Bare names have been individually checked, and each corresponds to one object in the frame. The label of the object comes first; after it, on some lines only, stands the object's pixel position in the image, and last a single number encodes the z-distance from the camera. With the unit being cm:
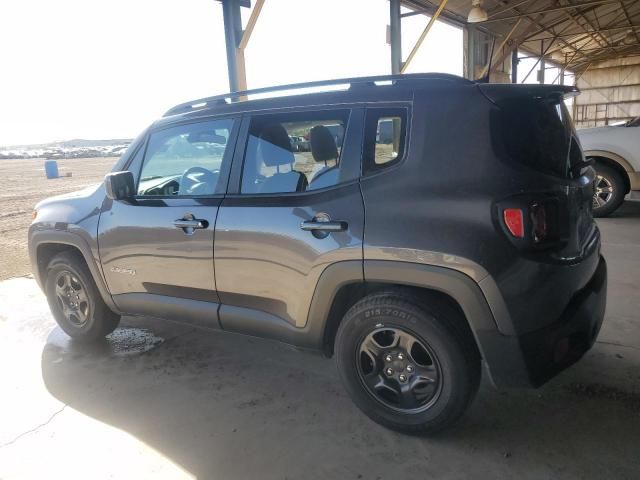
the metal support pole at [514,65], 1761
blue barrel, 1711
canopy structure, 1002
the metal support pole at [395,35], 1056
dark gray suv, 204
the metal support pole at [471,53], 1462
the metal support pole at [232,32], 734
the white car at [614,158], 655
